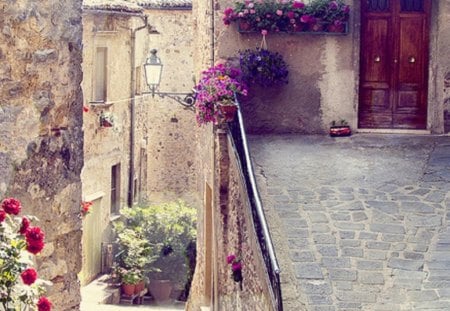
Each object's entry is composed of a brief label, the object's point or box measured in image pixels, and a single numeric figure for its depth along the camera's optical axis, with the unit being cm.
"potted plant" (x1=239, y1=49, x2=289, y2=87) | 1127
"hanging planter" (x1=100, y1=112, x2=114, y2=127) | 1906
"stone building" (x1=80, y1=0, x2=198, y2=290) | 1880
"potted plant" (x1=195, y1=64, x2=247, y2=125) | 991
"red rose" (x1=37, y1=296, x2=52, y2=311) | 407
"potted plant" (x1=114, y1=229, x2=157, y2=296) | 1794
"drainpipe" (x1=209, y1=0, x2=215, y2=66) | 1160
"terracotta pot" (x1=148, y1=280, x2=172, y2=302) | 1855
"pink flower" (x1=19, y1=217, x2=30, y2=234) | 409
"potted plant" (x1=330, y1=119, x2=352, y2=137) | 1161
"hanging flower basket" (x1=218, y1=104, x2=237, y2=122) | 983
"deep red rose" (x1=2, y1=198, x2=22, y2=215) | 403
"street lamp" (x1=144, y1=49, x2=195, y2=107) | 1415
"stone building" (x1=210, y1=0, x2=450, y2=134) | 1165
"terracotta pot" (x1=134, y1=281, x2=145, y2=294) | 1816
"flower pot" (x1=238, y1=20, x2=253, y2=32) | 1140
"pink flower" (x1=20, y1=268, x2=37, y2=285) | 395
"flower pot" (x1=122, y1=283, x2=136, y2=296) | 1800
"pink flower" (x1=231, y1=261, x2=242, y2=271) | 867
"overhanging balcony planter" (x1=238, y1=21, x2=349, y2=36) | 1147
